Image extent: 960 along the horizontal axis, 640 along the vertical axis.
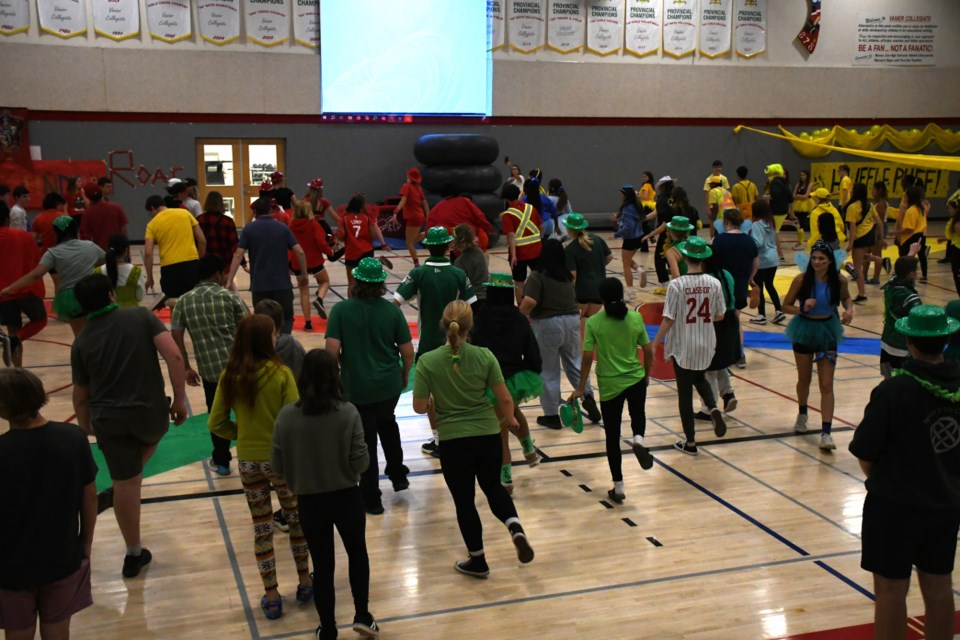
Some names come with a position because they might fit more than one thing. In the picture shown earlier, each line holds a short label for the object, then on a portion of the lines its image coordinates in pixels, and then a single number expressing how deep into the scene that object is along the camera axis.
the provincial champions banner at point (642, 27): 21.83
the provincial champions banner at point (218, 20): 18.86
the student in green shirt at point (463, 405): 5.06
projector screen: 19.81
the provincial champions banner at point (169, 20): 18.53
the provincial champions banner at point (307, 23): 19.45
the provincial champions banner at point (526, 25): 20.92
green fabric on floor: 7.01
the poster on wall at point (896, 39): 23.55
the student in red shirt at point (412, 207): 15.60
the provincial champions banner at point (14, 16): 17.64
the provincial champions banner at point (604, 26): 21.61
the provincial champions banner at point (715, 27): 22.33
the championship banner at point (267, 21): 19.16
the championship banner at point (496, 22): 20.70
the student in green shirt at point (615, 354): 6.26
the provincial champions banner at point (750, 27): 22.58
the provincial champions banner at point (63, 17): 17.84
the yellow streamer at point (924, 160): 13.70
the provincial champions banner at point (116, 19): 18.19
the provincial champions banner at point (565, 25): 21.31
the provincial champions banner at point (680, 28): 22.08
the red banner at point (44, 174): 17.98
